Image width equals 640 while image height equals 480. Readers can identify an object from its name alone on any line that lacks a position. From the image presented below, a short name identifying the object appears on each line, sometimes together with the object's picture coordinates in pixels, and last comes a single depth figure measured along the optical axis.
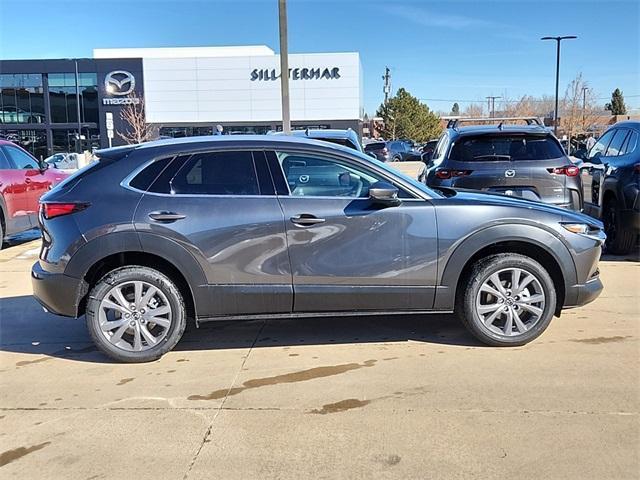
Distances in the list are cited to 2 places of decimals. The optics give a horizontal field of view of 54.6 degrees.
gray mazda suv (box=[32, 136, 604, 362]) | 4.67
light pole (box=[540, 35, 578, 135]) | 40.44
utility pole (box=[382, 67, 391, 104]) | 70.62
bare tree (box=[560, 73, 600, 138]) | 52.03
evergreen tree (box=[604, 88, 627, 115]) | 80.94
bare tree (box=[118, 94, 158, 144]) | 53.25
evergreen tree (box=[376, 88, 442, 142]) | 57.41
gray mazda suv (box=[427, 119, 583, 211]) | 7.43
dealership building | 56.16
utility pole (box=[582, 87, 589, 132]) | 52.00
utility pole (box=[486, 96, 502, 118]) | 82.62
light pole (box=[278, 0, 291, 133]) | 11.27
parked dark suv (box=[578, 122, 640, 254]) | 7.70
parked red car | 9.68
